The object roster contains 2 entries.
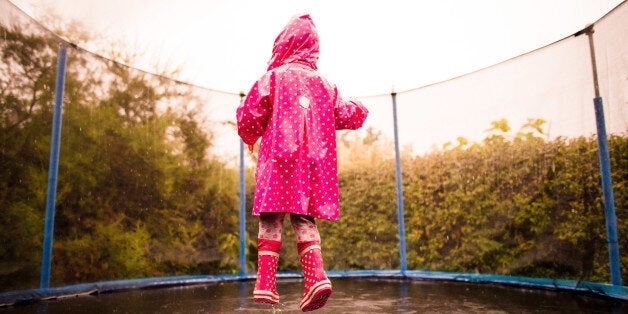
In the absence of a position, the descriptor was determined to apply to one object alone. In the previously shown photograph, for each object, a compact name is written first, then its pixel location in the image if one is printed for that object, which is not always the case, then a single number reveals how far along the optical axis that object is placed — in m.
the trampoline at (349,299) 1.89
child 1.35
